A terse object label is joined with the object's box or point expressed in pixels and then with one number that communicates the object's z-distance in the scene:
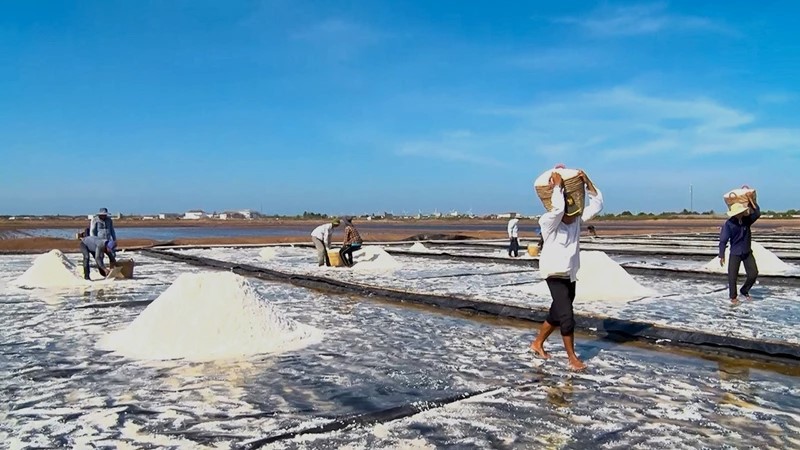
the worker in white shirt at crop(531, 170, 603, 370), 4.06
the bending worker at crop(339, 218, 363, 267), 11.55
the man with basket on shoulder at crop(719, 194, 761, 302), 6.68
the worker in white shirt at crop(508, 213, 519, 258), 14.23
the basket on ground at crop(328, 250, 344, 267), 11.75
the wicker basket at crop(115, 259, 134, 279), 10.11
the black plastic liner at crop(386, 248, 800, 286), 8.98
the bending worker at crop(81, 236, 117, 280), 9.30
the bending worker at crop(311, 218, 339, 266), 11.84
